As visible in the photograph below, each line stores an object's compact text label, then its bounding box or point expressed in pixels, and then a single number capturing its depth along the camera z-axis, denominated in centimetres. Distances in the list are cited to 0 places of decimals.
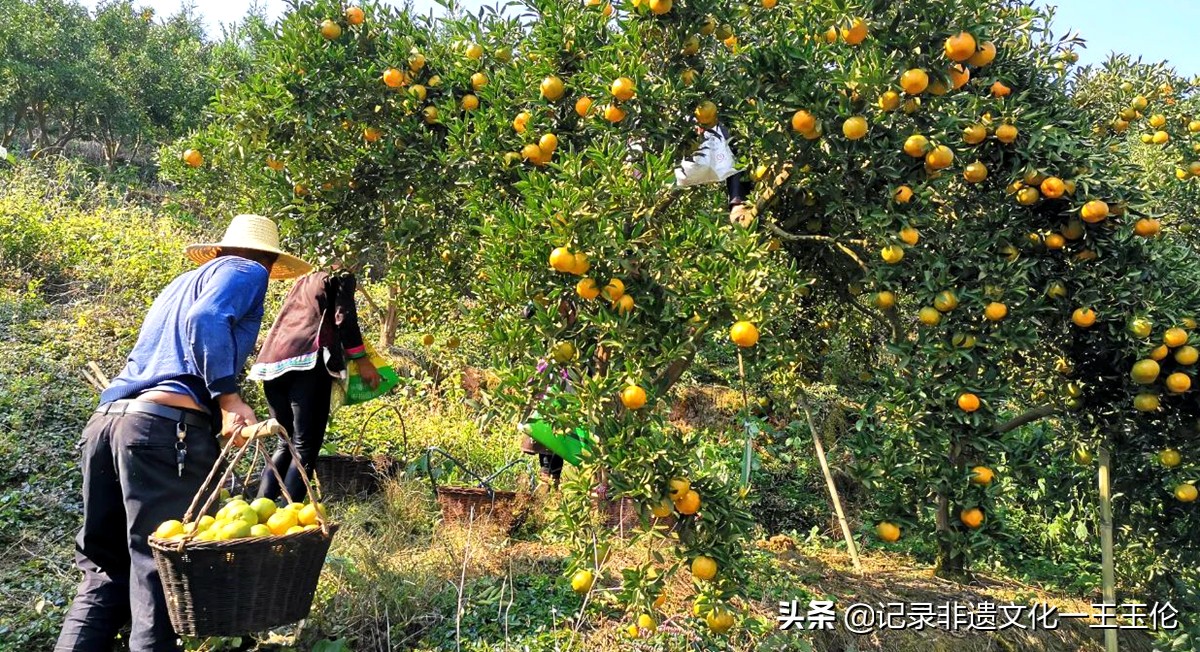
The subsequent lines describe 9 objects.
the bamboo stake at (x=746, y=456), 323
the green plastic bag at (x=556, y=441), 347
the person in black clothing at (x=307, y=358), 356
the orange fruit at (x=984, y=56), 257
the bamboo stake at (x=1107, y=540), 308
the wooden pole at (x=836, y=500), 379
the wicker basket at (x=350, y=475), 433
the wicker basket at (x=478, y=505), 392
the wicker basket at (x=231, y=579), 191
